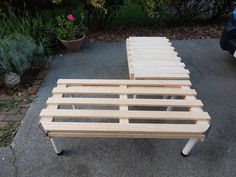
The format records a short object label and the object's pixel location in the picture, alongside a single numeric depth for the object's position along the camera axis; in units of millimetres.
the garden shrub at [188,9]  5348
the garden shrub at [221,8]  5406
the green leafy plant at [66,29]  4035
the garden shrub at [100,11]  4887
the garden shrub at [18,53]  3164
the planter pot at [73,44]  4070
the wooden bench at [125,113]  1862
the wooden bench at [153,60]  2578
